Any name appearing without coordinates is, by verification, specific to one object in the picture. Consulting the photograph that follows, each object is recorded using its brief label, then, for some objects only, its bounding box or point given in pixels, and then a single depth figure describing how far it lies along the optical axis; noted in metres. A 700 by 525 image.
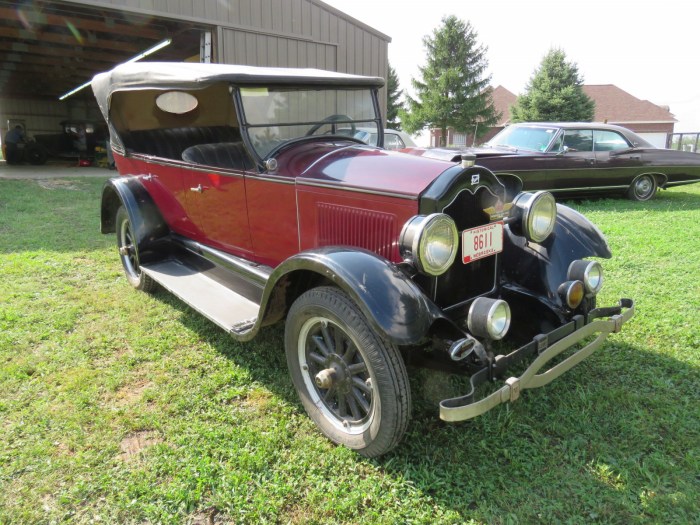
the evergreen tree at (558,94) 26.12
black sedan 8.41
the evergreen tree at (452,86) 31.66
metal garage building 10.00
